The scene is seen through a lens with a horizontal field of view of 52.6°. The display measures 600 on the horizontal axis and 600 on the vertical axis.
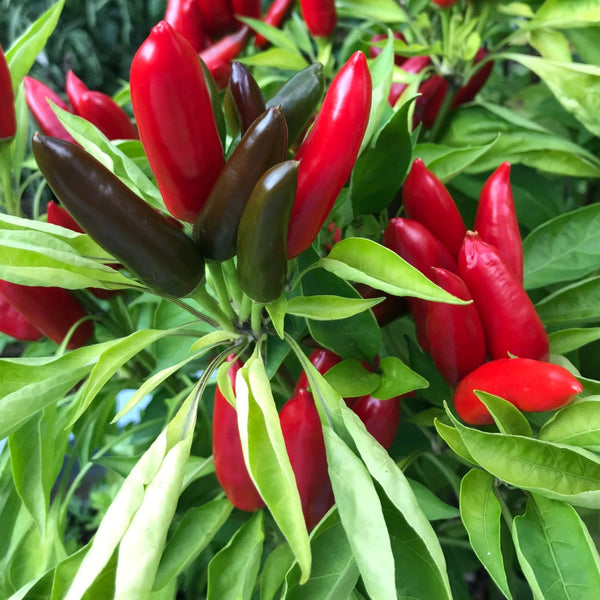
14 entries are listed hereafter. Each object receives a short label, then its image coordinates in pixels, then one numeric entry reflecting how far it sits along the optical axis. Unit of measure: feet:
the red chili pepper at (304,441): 1.41
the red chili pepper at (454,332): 1.30
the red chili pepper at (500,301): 1.34
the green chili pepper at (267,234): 1.01
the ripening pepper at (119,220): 1.02
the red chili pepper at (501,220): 1.47
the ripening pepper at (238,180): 1.07
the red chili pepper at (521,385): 1.26
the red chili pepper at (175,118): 1.01
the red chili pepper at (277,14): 2.72
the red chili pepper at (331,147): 1.14
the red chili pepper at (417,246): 1.39
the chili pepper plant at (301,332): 1.09
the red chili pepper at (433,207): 1.47
